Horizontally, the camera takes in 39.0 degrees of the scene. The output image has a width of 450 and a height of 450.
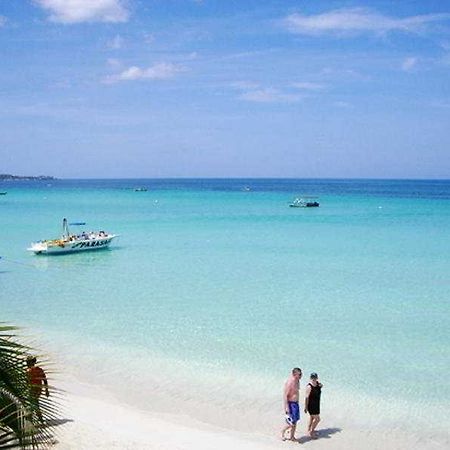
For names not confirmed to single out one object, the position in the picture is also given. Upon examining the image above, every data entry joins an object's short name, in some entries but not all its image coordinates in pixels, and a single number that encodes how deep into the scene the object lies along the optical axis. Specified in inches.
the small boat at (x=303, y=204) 3365.4
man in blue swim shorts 440.8
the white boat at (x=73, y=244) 1467.8
